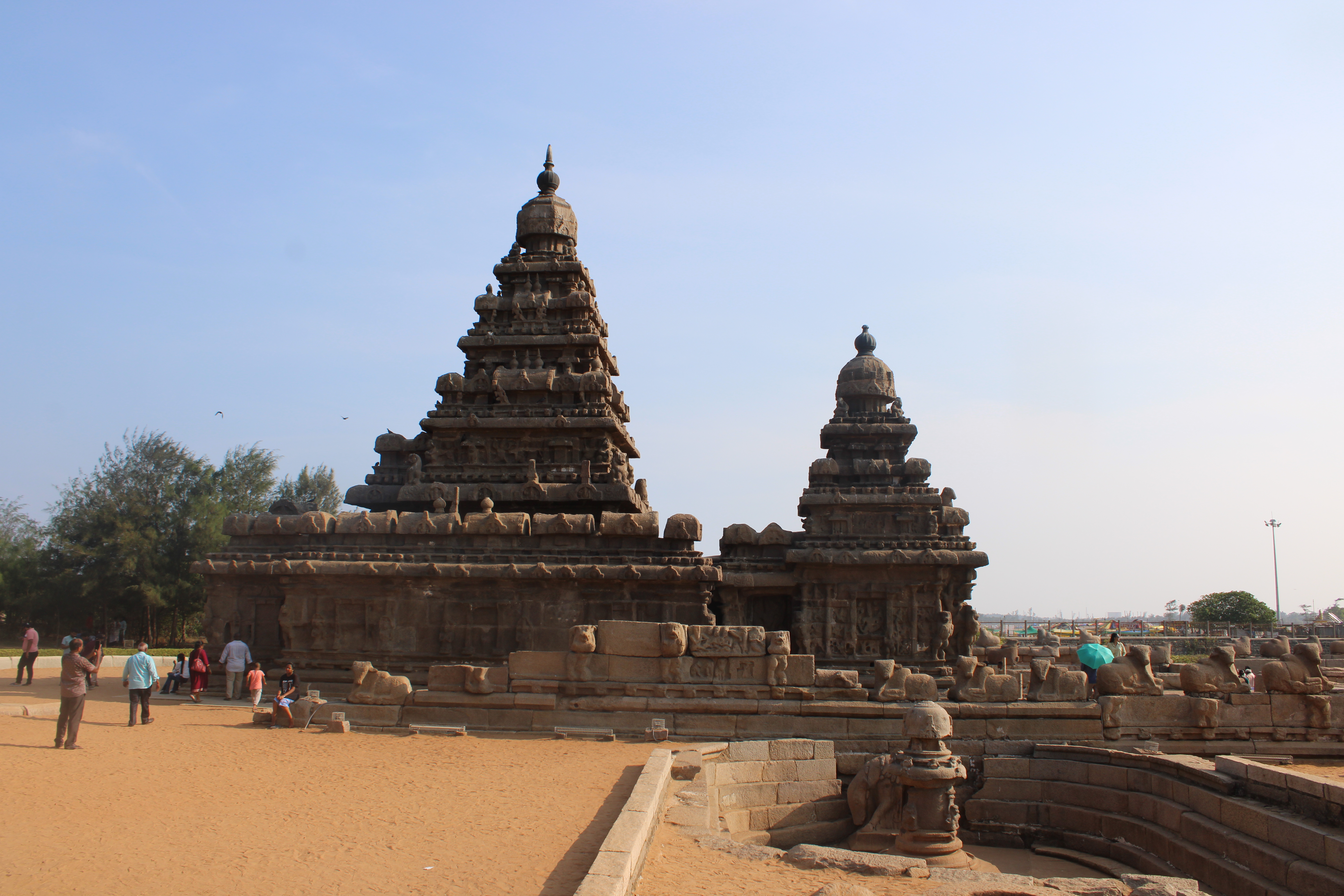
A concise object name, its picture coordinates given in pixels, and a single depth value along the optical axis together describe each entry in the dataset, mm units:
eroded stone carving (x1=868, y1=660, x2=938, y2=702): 13828
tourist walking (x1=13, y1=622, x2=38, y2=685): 19844
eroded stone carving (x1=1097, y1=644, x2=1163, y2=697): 13922
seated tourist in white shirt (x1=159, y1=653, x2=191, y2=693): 18750
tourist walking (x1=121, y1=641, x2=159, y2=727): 13781
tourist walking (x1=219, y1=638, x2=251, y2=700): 18219
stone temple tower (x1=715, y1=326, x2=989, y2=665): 22219
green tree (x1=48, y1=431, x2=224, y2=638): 36750
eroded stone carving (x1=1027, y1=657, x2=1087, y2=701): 14016
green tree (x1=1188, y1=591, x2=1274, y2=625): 52781
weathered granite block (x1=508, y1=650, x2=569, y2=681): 14320
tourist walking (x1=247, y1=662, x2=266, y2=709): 16172
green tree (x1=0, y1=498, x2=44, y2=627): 37000
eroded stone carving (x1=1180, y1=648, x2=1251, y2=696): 13930
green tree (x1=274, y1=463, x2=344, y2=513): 54719
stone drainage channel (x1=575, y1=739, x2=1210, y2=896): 7398
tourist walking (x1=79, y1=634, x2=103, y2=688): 19469
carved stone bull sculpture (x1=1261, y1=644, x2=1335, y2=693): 13672
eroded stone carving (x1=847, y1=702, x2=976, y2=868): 10789
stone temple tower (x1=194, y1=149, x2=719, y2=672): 19391
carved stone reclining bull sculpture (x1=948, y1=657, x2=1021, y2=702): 13812
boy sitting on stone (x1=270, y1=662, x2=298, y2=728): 13914
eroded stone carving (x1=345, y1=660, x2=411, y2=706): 14297
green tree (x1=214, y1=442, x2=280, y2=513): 43781
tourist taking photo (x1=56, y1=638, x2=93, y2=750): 11547
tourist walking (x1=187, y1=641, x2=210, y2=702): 17844
